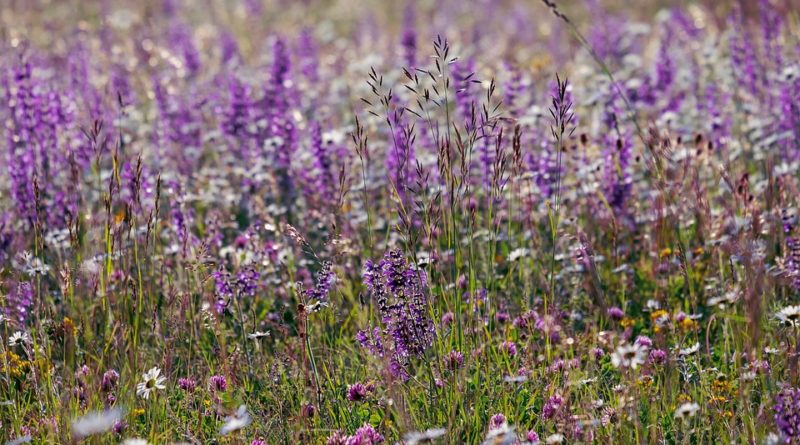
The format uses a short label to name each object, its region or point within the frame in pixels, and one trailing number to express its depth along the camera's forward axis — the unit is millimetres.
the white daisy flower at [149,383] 6004
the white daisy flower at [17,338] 6877
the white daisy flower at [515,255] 8125
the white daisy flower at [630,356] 5208
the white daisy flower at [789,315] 5770
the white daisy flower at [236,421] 5047
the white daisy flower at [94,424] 4965
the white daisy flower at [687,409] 5324
